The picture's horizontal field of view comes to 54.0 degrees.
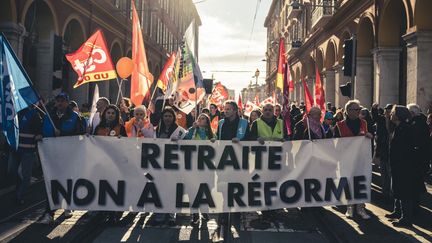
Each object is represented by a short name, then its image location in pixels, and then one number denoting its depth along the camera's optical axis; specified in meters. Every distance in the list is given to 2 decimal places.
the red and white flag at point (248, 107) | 17.38
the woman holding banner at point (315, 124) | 6.57
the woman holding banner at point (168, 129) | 6.00
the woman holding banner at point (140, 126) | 6.30
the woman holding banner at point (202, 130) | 6.52
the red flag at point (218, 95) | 19.67
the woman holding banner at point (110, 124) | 6.06
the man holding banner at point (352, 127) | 6.44
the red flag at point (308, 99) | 9.34
